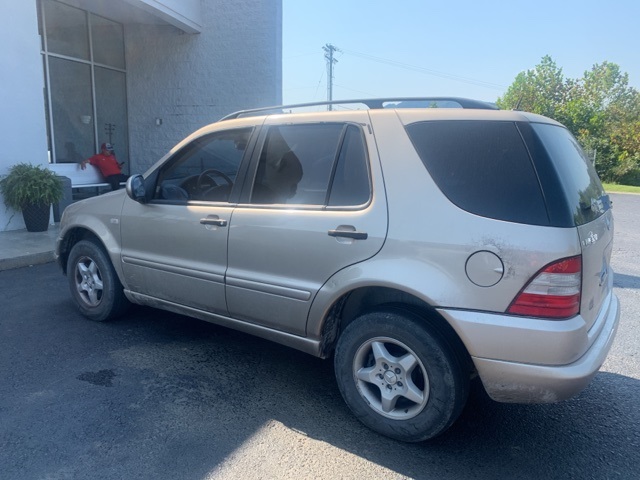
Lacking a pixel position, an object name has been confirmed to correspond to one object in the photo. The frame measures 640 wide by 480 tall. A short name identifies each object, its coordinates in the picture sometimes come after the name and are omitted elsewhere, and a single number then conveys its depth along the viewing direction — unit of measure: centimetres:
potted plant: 816
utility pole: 4588
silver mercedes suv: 249
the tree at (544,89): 4056
